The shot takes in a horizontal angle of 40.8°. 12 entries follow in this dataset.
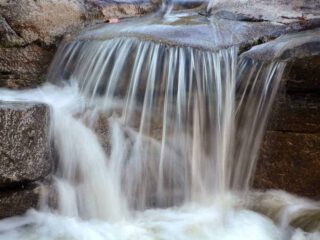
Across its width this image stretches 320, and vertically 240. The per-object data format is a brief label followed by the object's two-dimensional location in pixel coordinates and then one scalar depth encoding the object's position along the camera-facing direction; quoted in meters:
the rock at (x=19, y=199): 3.46
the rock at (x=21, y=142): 3.38
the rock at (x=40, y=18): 5.22
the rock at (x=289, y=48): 3.73
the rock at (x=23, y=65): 5.02
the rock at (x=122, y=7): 6.19
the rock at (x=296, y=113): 3.71
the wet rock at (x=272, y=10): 5.43
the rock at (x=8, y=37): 5.05
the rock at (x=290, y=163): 3.79
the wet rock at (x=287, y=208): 3.58
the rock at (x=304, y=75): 3.63
